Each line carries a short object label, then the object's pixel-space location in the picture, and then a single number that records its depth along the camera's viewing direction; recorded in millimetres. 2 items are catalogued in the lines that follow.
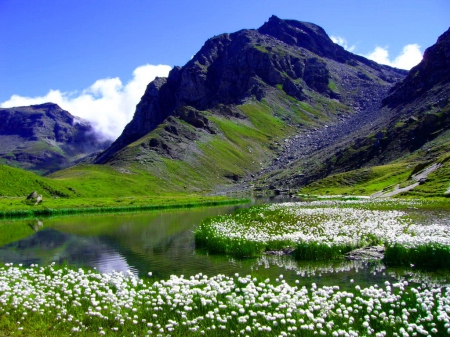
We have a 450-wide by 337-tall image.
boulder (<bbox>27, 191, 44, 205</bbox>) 105375
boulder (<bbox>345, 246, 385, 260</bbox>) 27719
